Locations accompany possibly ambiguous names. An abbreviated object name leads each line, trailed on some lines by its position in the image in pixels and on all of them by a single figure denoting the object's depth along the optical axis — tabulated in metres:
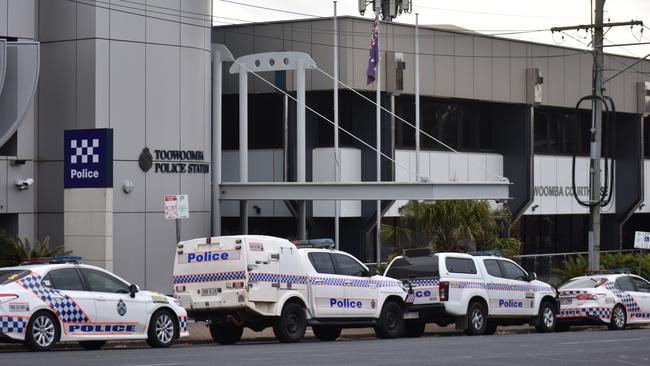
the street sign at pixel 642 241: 38.06
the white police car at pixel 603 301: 31.34
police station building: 31.72
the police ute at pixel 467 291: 28.19
